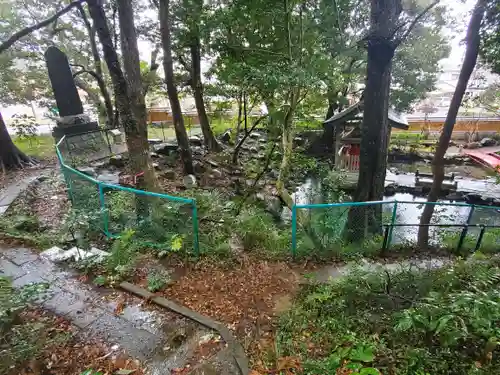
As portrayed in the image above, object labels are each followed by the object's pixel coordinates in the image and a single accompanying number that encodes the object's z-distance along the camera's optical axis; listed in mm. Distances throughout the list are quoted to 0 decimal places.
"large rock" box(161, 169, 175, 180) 9582
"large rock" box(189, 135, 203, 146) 13998
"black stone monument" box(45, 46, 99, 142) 9617
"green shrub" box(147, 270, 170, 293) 3828
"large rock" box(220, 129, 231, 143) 16047
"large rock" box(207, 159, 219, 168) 11562
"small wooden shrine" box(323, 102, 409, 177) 9869
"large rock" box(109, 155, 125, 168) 9312
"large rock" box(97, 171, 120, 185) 8000
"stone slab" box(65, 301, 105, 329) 3244
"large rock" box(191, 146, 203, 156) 12611
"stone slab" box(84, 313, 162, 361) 2881
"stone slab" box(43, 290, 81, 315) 3424
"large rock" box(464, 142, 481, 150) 18094
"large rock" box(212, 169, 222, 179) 10905
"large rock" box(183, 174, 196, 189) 9058
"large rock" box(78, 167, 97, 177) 8096
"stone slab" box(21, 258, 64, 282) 4027
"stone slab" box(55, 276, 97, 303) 3658
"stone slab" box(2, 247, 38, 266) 4406
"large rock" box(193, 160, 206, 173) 10758
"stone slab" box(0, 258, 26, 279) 4059
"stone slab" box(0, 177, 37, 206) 6516
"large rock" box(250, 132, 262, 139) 17669
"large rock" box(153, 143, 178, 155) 11312
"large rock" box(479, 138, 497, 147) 18359
